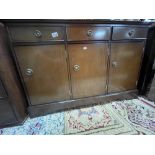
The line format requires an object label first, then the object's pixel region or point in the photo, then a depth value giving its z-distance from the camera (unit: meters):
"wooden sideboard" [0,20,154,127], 0.94
